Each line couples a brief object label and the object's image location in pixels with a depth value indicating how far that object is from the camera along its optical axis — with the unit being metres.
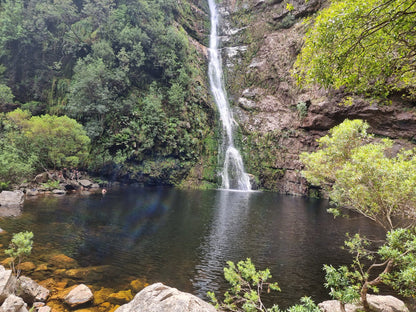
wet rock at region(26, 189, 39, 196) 24.12
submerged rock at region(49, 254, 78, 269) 10.31
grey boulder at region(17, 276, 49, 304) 7.41
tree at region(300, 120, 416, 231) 7.45
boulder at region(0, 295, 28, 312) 5.62
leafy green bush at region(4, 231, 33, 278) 8.11
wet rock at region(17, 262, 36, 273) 9.57
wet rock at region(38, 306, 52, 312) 7.14
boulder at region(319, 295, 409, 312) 7.52
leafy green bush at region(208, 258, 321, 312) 4.92
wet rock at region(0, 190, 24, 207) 19.36
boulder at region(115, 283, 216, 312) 4.72
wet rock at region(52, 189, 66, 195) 25.93
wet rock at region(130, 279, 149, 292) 9.03
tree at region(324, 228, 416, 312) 5.01
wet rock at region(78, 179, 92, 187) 30.31
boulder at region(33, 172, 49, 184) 27.20
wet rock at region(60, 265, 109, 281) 9.59
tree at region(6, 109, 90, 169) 27.64
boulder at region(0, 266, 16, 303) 6.26
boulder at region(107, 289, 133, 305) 8.21
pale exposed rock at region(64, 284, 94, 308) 7.80
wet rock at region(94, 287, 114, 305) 8.17
